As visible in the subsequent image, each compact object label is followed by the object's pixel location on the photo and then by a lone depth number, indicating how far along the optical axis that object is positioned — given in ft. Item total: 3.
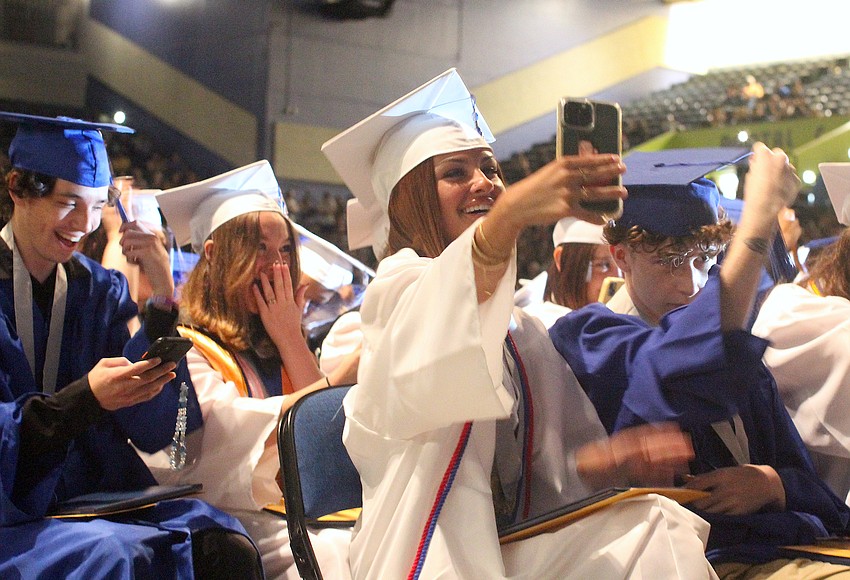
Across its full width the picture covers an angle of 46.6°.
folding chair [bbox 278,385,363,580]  6.64
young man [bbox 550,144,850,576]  6.40
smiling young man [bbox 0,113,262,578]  7.08
